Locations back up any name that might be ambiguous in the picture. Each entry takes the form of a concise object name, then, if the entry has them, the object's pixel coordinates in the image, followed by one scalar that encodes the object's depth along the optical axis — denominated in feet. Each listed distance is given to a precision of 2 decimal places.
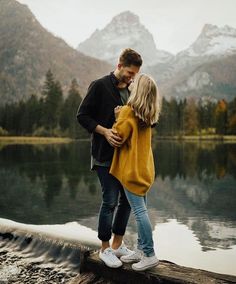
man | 17.44
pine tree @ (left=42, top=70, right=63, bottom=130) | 301.63
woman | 16.46
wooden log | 15.78
